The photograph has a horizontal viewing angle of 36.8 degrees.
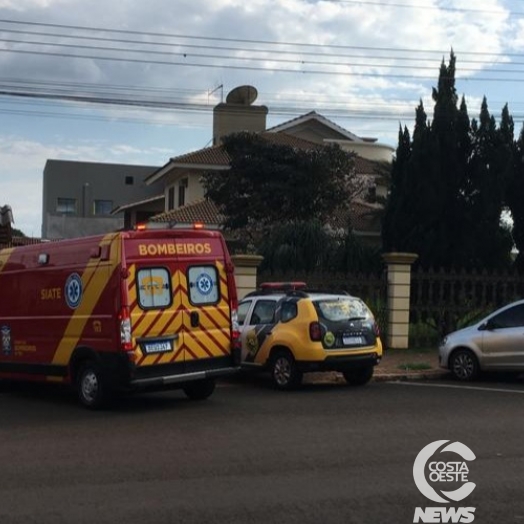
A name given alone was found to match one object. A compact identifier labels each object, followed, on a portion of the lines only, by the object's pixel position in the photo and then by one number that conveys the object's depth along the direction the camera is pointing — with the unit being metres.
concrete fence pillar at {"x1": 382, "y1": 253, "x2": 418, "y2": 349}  17.97
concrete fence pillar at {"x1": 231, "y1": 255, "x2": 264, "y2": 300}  17.22
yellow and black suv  12.20
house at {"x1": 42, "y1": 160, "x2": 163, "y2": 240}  61.56
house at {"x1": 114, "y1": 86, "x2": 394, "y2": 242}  33.72
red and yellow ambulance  10.41
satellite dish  44.56
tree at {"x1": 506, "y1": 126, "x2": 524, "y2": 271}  19.95
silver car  13.38
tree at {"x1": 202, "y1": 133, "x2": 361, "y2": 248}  29.08
